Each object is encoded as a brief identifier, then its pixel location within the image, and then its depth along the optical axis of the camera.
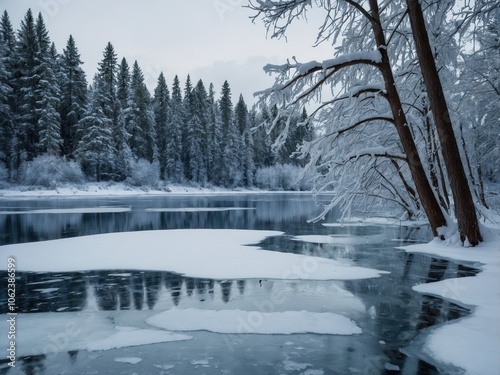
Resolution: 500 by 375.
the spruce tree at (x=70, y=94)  50.44
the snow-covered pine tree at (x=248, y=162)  70.44
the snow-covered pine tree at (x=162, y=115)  62.62
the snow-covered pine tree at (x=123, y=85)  56.62
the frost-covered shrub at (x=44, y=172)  40.12
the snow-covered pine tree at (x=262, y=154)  75.31
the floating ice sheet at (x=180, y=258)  7.40
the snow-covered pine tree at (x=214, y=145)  66.31
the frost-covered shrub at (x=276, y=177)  71.62
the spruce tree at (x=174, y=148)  60.53
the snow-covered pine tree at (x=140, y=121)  56.91
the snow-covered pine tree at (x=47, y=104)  44.00
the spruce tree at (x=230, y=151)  67.00
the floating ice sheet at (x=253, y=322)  4.31
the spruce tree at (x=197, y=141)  63.28
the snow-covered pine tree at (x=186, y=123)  65.25
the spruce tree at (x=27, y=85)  45.22
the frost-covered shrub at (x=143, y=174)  50.47
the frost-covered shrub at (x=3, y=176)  39.21
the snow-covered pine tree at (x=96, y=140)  46.66
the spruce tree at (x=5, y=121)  43.03
